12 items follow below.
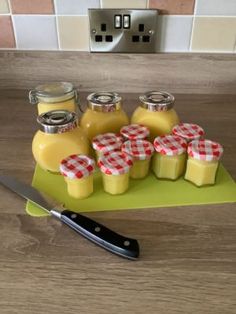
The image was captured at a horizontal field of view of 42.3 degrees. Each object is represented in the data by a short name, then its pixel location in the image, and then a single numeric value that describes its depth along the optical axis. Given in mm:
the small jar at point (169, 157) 484
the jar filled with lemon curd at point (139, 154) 486
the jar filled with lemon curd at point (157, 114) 556
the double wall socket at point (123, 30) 745
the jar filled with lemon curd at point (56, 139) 488
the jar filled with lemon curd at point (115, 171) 453
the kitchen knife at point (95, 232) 380
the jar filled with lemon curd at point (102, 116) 551
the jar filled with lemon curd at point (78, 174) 445
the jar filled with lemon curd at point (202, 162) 467
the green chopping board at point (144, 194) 461
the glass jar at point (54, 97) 569
